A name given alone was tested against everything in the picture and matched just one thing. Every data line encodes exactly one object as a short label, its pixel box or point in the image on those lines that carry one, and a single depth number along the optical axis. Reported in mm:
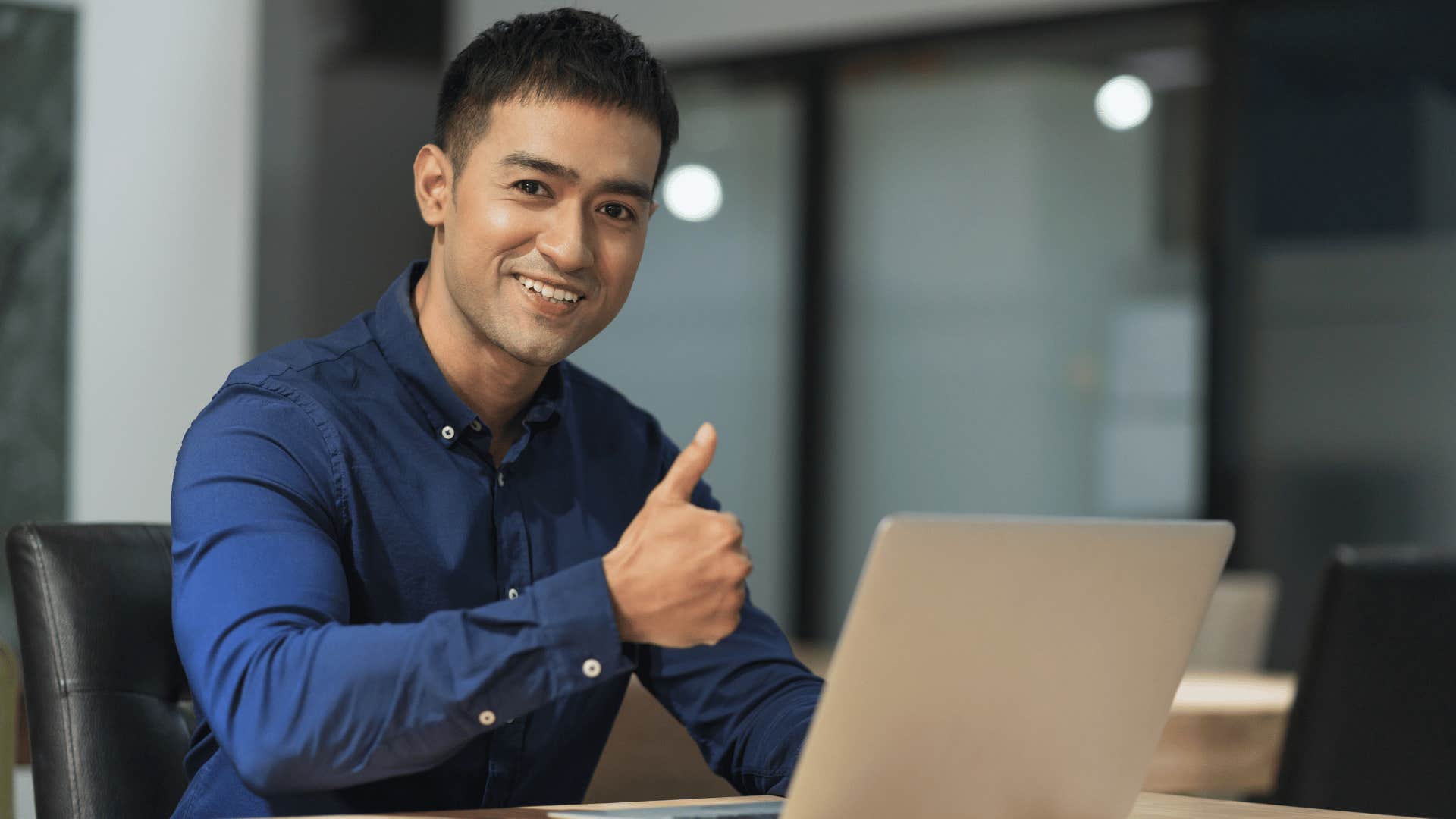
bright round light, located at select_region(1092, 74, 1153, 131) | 6661
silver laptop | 2453
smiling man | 2568
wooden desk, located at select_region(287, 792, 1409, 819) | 2718
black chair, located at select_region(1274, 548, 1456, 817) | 3156
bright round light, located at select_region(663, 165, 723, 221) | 7626
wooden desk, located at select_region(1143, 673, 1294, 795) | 3835
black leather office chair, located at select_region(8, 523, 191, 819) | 2854
